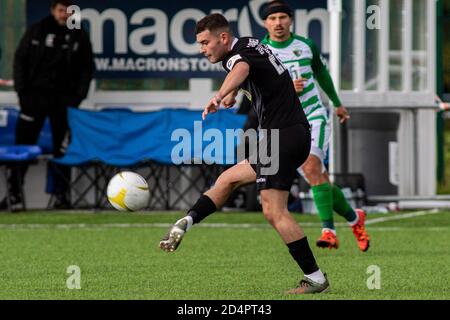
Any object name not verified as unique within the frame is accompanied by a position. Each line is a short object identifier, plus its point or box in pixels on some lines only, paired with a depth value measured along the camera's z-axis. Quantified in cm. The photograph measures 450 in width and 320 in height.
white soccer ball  955
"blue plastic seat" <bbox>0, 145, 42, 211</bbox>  1733
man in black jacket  1789
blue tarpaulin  1738
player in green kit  1216
